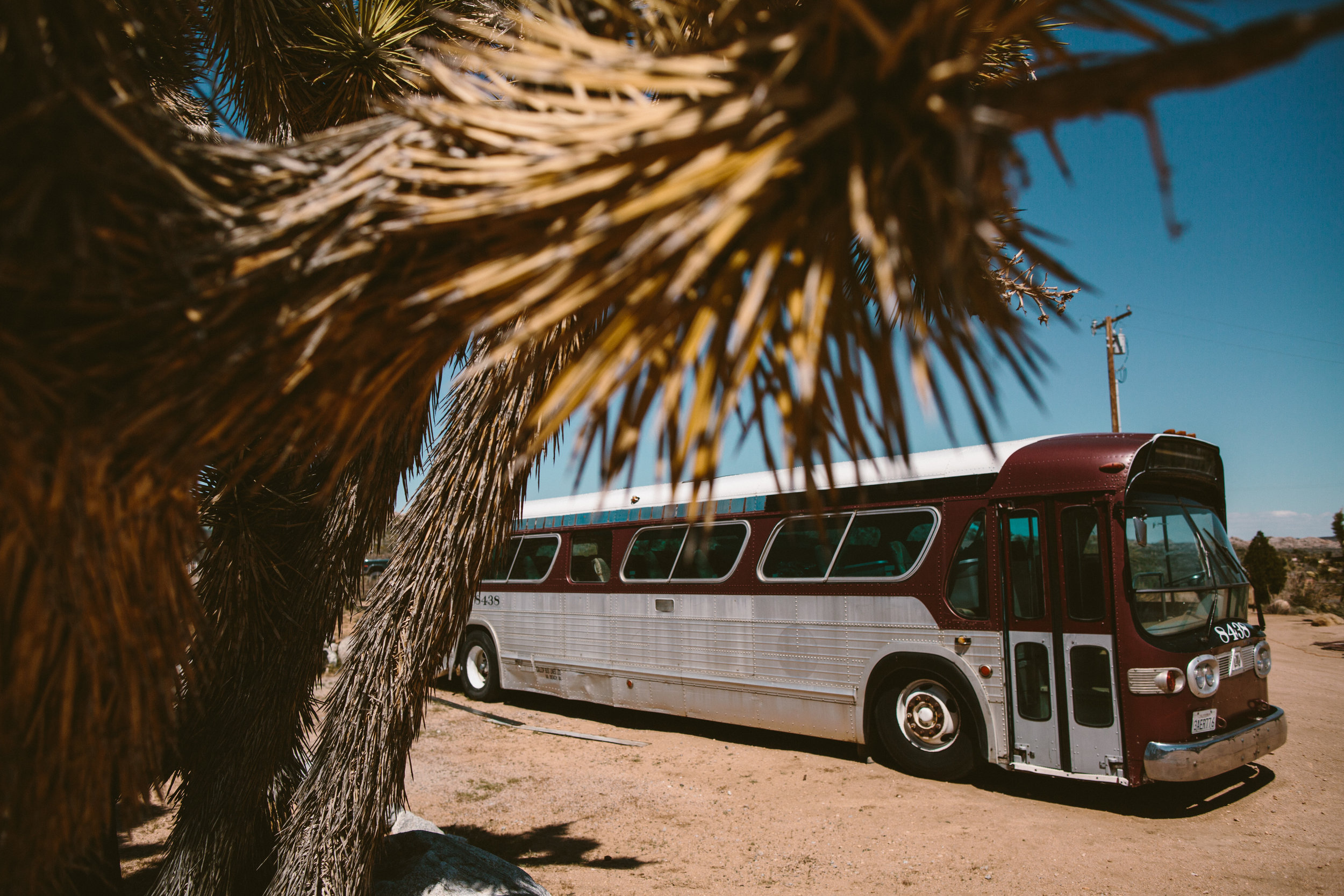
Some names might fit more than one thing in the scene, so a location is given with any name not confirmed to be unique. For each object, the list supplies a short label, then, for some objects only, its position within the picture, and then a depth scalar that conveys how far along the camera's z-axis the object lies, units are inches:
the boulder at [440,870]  150.0
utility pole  716.7
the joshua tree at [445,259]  33.3
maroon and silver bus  225.5
